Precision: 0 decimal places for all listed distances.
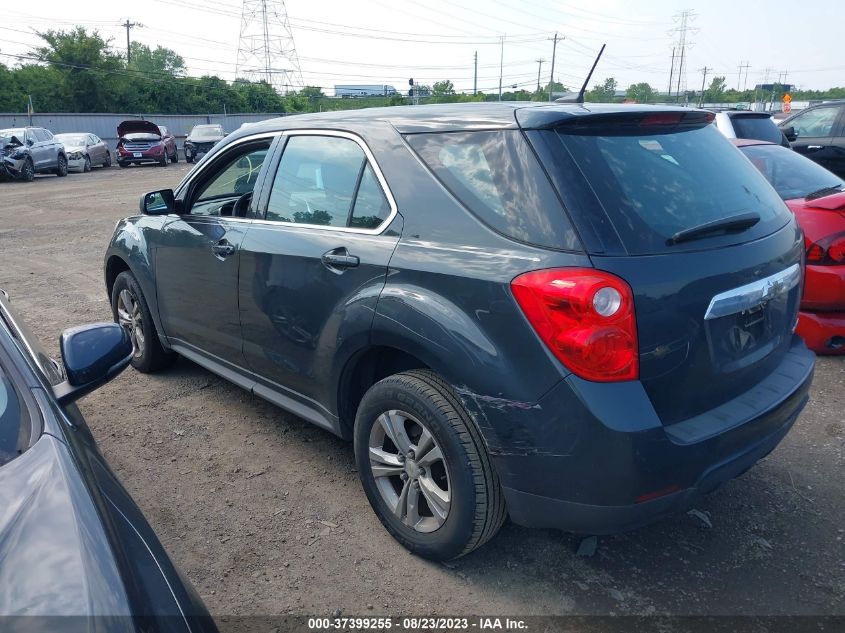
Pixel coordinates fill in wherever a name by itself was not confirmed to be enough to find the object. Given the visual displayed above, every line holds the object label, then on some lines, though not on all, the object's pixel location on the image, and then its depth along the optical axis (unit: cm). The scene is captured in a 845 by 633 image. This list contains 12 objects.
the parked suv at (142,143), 2853
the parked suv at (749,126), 886
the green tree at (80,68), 4656
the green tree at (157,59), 9231
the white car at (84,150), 2530
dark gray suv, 228
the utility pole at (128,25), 7475
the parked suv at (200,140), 3055
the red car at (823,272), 471
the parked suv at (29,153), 2086
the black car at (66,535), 138
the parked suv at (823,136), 1031
